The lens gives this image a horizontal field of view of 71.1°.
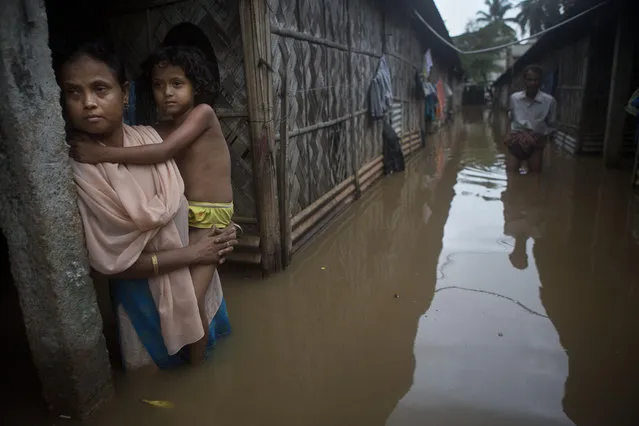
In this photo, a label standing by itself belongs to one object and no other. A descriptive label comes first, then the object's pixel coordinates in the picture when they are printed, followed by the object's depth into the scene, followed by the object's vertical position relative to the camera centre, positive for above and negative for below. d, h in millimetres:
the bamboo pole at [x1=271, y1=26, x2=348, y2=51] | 3659 +611
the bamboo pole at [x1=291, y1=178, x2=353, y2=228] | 4124 -1016
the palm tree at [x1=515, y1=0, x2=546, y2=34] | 29484 +5435
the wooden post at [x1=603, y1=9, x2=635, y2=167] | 7402 +51
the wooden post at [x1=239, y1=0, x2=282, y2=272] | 3166 -99
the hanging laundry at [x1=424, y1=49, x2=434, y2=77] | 12577 +1011
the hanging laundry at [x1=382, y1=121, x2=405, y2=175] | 7793 -878
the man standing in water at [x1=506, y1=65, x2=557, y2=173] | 7109 -408
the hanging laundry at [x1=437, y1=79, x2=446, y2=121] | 15025 +12
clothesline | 7097 +1282
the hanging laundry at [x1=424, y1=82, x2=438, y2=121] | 12561 -150
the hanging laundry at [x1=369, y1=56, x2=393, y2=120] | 6773 +130
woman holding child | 1936 -534
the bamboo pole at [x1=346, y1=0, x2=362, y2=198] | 5766 -43
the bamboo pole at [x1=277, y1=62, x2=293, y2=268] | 3707 -568
